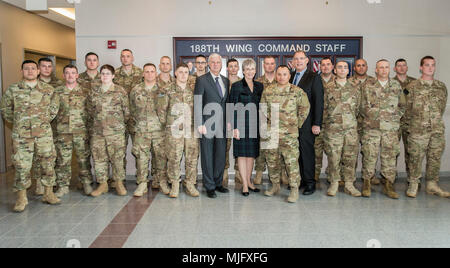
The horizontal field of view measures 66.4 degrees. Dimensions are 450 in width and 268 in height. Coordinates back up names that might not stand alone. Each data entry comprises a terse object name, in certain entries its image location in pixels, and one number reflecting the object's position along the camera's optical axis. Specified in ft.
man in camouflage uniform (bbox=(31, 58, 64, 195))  15.78
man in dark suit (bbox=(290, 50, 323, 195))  14.55
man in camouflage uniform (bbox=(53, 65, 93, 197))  15.28
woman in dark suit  14.52
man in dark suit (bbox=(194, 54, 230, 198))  14.74
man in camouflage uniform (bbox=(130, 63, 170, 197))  14.97
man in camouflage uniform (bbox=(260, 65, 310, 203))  13.96
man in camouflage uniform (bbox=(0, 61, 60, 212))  13.50
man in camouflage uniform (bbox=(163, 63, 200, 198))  14.74
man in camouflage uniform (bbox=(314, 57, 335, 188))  16.17
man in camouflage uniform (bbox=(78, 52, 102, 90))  16.29
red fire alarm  18.70
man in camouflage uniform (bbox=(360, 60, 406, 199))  14.52
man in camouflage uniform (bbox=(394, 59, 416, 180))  16.10
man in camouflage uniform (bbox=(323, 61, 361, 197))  14.65
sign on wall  18.85
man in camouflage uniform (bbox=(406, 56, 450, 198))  14.75
